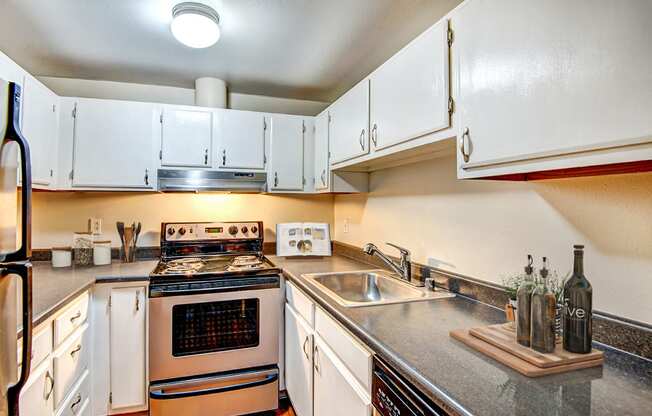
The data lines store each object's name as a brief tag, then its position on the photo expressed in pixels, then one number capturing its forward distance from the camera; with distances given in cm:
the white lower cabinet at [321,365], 125
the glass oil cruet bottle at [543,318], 97
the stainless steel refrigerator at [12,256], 87
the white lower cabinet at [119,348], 205
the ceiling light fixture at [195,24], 163
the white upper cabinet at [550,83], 74
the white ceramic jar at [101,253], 238
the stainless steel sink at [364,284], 197
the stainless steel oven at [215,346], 208
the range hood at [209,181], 245
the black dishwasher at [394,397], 89
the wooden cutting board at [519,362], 90
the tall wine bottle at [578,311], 95
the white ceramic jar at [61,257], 229
